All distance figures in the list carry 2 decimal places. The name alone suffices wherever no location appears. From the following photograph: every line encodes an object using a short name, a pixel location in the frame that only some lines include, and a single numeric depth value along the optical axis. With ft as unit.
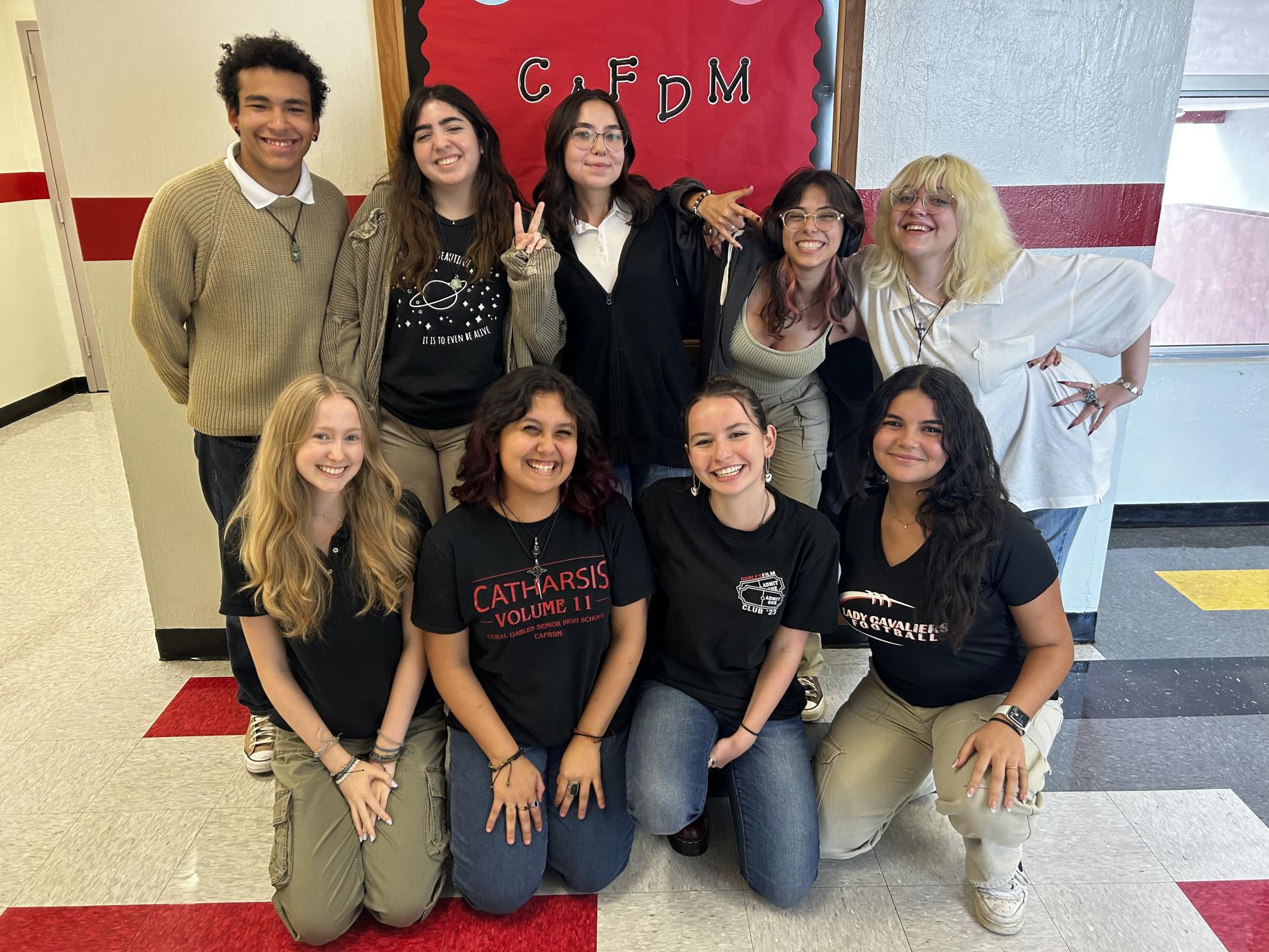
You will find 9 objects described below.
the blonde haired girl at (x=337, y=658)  5.62
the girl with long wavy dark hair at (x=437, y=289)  6.52
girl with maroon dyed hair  5.72
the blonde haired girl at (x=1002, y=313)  6.62
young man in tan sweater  6.47
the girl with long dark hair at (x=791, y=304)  6.60
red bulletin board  7.45
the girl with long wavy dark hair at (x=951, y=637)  5.61
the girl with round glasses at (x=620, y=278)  6.66
